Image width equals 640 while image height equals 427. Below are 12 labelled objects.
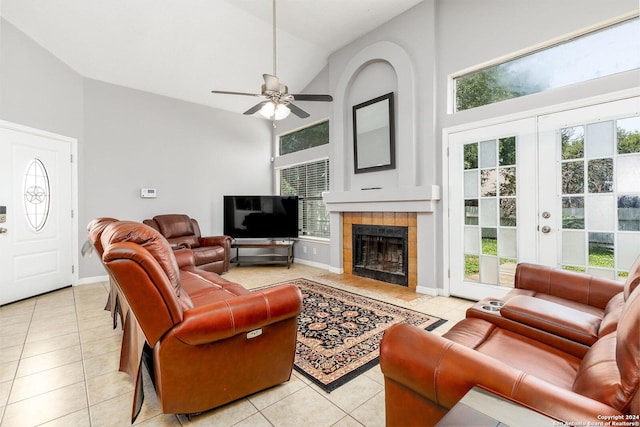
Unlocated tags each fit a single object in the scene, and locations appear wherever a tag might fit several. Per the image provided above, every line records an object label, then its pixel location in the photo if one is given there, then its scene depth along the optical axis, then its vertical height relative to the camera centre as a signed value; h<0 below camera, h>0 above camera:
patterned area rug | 2.02 -1.05
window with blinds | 5.56 +0.47
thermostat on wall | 4.89 +0.39
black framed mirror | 4.11 +1.18
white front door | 3.49 +0.05
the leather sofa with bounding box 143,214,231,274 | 4.61 -0.43
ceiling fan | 2.84 +1.19
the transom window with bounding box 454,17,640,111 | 2.53 +1.45
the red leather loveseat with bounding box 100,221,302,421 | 1.33 -0.60
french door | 2.53 +0.16
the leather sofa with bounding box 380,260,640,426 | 0.75 -0.53
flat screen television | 5.48 -0.03
